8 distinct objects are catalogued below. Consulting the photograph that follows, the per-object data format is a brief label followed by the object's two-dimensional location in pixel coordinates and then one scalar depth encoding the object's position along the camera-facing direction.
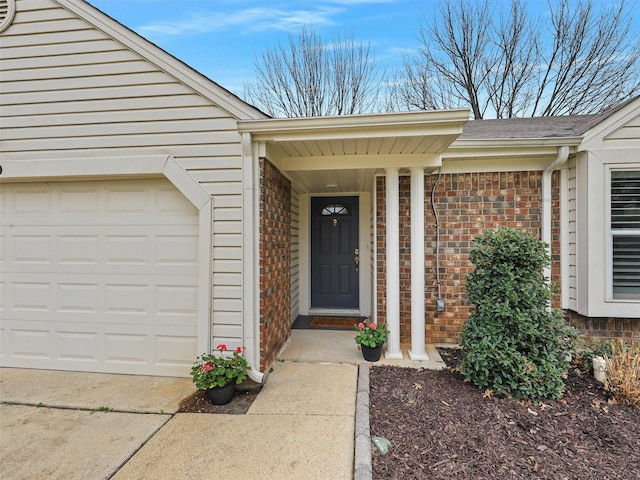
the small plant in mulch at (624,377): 2.67
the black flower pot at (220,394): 2.77
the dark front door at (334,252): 5.58
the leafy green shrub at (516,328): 2.79
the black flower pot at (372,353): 3.53
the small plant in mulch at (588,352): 3.35
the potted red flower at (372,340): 3.50
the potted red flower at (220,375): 2.75
